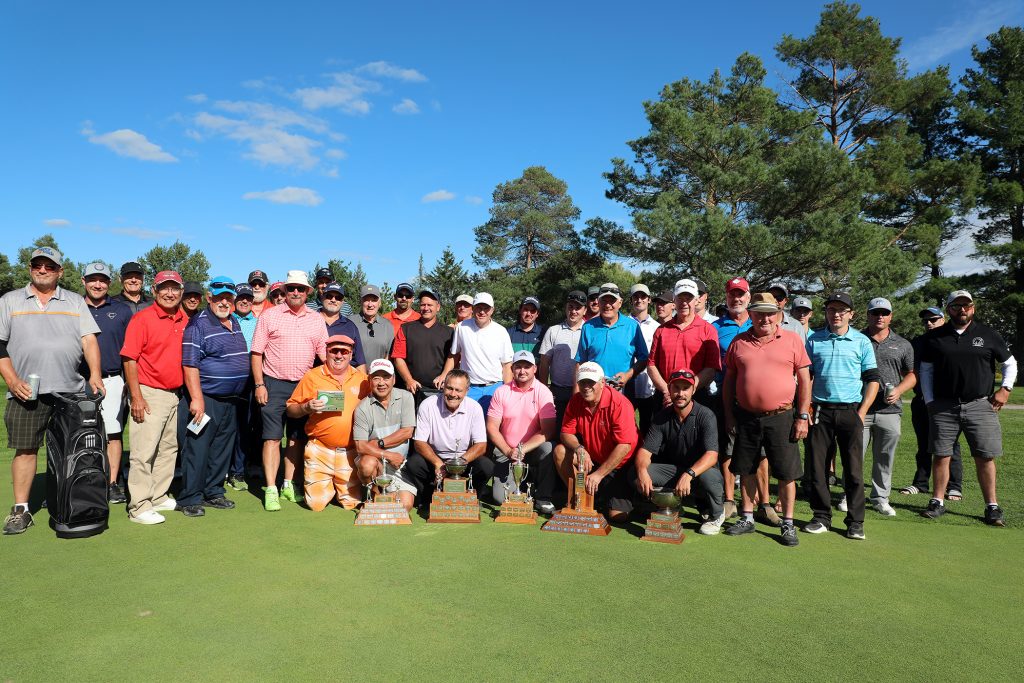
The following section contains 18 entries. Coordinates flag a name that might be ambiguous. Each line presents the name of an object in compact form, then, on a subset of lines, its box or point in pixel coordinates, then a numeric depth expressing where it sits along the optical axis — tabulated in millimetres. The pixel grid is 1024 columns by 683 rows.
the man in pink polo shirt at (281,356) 5910
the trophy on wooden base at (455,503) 5391
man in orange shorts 5895
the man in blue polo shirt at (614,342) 6082
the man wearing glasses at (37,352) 4773
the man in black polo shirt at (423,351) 6875
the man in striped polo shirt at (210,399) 5520
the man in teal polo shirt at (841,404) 5152
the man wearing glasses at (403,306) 7711
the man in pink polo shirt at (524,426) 5934
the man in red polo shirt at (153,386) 5242
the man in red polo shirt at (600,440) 5395
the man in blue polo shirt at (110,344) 5801
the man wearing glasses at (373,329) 7059
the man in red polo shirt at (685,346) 5578
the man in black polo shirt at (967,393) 5543
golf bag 4789
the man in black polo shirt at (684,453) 5258
